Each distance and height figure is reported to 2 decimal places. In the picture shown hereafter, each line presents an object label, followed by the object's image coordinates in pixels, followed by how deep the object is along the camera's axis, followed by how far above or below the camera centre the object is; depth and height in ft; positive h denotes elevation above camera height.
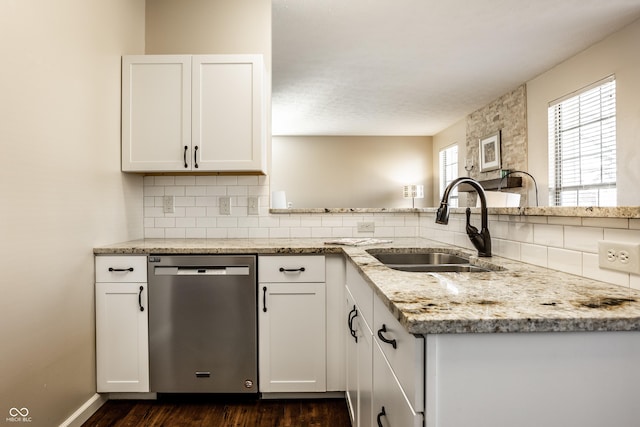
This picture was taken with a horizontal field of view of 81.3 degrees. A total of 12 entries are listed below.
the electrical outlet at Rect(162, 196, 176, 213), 8.52 +0.12
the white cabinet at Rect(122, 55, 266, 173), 7.50 +2.06
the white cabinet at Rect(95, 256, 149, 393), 6.52 -2.02
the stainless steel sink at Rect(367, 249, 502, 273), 5.89 -0.77
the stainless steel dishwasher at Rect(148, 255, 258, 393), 6.48 -1.89
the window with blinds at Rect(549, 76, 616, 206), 12.34 +2.40
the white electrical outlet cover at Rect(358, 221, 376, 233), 8.77 -0.35
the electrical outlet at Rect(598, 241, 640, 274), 3.03 -0.37
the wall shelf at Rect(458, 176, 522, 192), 17.11 +1.44
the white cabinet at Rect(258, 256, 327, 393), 6.57 -1.98
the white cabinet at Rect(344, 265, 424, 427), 2.35 -1.33
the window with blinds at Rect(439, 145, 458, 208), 25.70 +3.38
